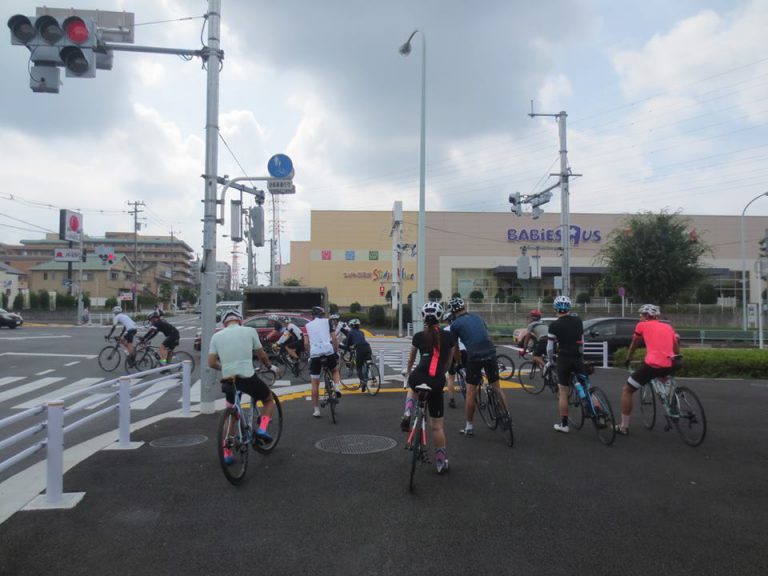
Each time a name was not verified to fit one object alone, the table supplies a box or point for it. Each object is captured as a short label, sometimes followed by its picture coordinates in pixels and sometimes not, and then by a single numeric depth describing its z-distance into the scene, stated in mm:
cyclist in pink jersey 7023
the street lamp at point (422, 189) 14617
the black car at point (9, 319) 38156
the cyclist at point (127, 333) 14953
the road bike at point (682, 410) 6984
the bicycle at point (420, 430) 5227
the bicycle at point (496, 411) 6954
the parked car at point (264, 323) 16828
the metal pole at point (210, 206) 8875
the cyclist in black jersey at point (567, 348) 7301
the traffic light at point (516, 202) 22703
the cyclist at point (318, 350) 8695
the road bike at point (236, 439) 5273
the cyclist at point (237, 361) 5848
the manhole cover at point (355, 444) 6703
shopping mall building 59688
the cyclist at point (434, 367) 5520
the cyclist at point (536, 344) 11992
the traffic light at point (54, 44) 6734
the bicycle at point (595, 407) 6977
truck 21719
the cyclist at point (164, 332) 14602
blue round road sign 10000
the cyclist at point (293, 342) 13891
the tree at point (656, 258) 38062
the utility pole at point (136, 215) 69250
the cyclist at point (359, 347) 11781
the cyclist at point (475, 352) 7148
